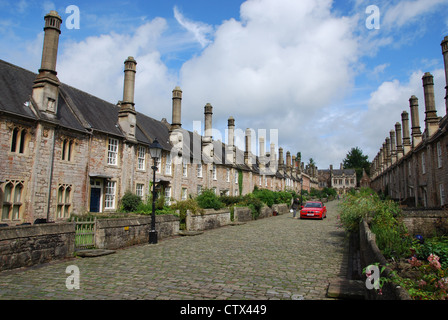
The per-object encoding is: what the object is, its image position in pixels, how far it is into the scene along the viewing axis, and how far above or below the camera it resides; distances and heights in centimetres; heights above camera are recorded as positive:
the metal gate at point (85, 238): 1079 -139
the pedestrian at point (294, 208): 2957 -53
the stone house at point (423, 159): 2230 +428
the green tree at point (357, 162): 12250 +1797
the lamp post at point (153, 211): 1347 -48
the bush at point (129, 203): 2138 -20
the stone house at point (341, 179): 12156 +988
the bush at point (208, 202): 2296 -5
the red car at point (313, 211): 2742 -77
